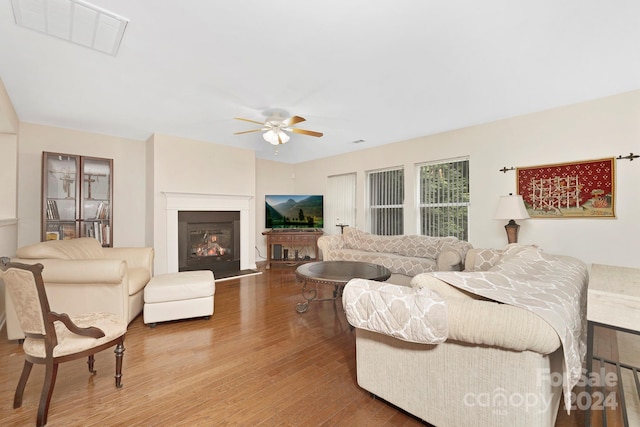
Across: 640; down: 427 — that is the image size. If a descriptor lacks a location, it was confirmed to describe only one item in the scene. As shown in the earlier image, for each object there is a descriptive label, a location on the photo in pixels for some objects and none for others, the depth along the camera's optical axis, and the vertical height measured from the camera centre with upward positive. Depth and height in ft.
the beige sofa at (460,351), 3.85 -2.22
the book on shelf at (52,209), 13.44 +0.34
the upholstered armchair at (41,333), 5.03 -2.27
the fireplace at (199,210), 15.81 -0.22
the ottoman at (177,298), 9.36 -2.91
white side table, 4.00 -1.40
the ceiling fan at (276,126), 11.83 +3.93
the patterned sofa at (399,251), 12.44 -2.01
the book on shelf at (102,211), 14.74 +0.25
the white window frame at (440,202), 14.56 +0.71
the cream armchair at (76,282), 8.00 -2.02
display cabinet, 13.48 +0.96
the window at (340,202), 20.24 +0.96
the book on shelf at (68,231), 13.94 -0.79
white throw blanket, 3.84 -1.29
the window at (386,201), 17.61 +0.89
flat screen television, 20.75 +0.28
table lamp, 11.46 +0.08
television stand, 19.75 -2.35
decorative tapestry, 10.52 +1.03
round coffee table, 9.09 -2.12
